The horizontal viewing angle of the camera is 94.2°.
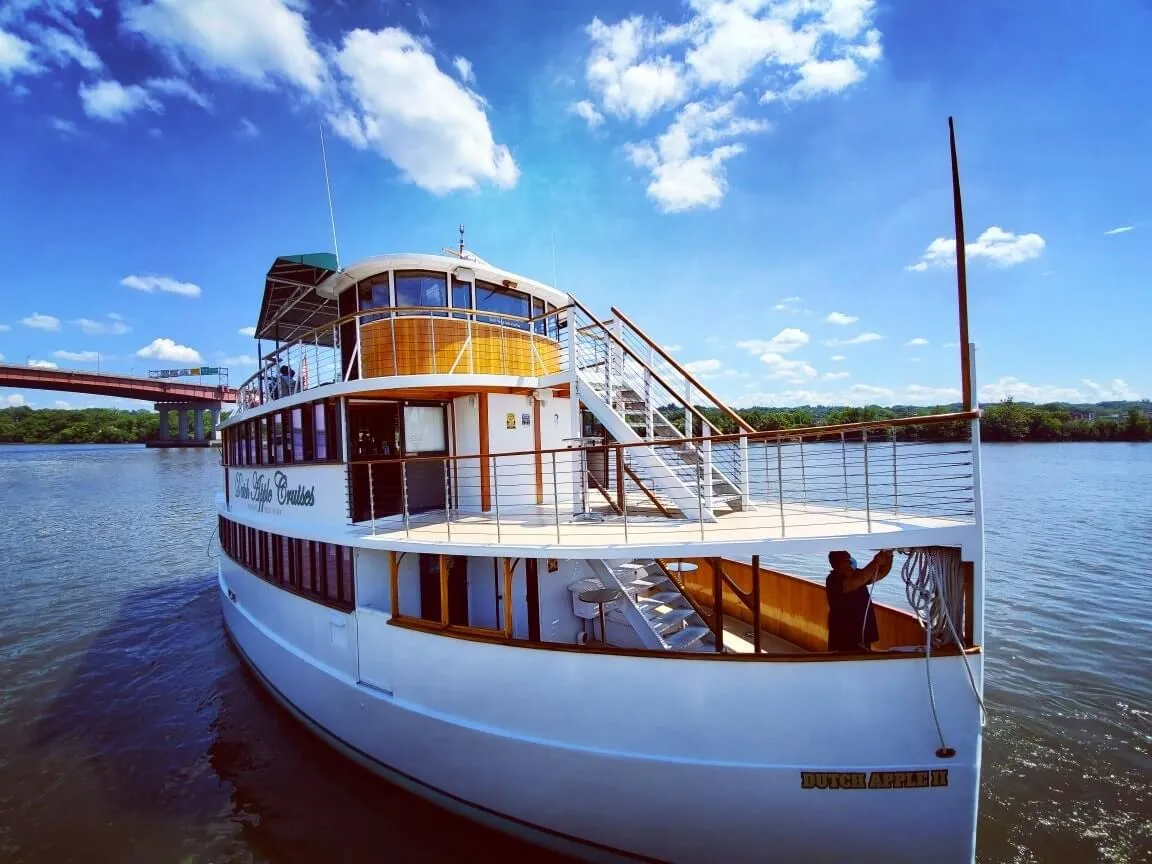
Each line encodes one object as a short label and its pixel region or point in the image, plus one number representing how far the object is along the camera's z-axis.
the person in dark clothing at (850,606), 5.23
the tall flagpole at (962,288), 4.37
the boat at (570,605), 4.76
